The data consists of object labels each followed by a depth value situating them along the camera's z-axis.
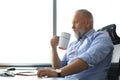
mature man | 1.76
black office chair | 1.82
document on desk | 2.07
